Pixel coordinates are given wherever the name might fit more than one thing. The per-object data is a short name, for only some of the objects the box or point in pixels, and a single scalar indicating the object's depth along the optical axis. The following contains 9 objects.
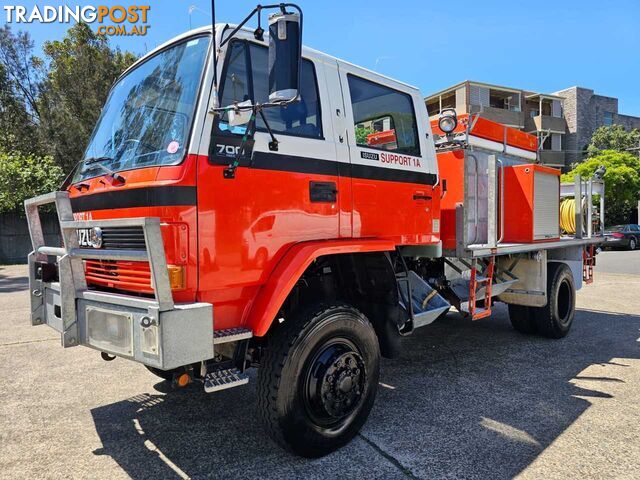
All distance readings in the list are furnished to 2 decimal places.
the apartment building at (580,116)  40.12
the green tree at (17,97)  25.23
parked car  24.61
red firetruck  2.59
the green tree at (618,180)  28.86
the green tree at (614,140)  36.38
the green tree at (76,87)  22.95
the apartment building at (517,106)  35.94
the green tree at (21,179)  18.73
